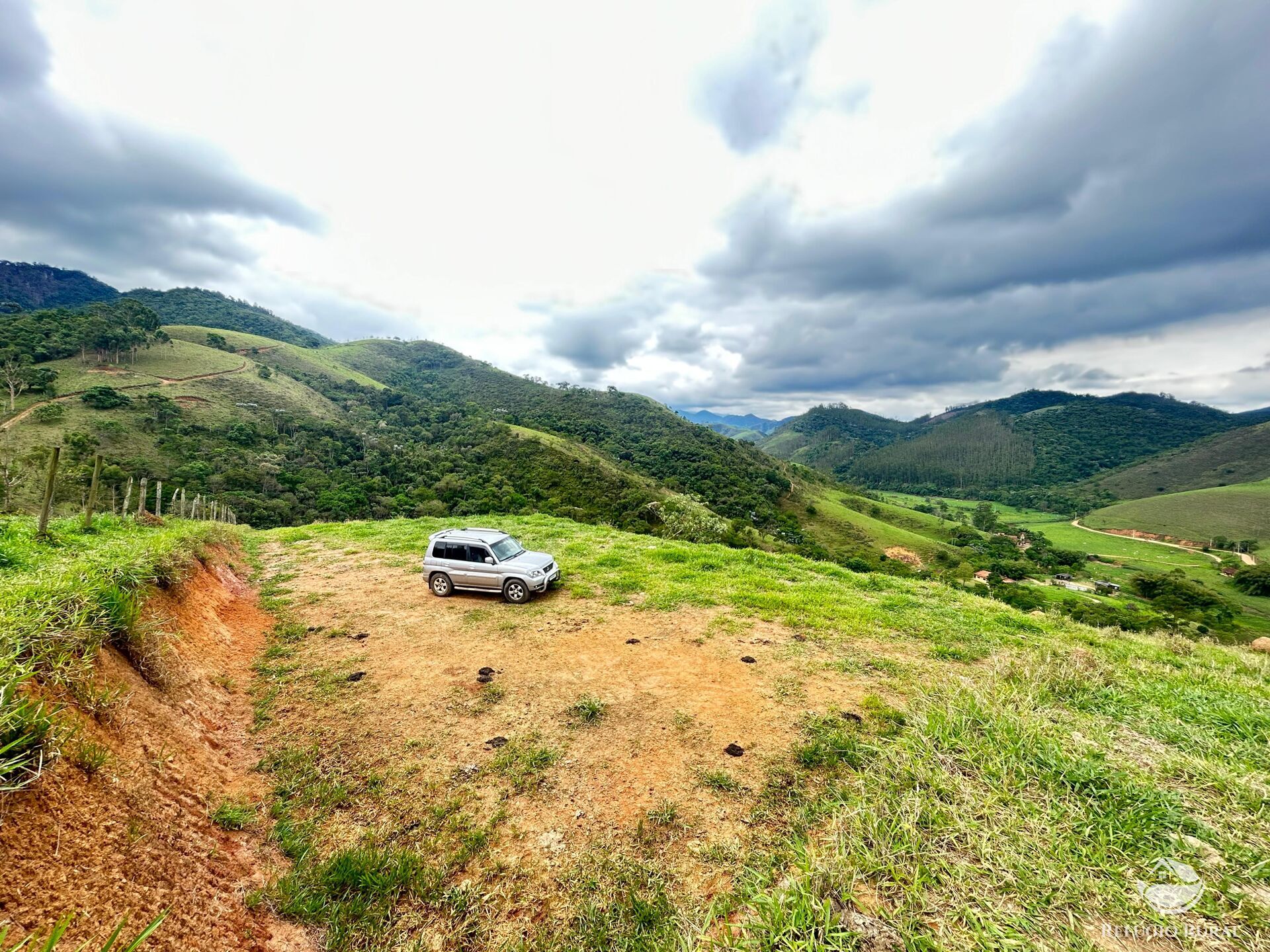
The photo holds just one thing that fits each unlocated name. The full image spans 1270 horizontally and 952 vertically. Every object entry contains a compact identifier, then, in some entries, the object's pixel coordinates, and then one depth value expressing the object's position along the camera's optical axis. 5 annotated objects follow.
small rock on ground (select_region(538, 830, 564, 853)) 4.46
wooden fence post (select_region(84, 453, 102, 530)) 9.06
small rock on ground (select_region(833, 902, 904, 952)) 3.16
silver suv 10.66
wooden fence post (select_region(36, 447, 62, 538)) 7.57
